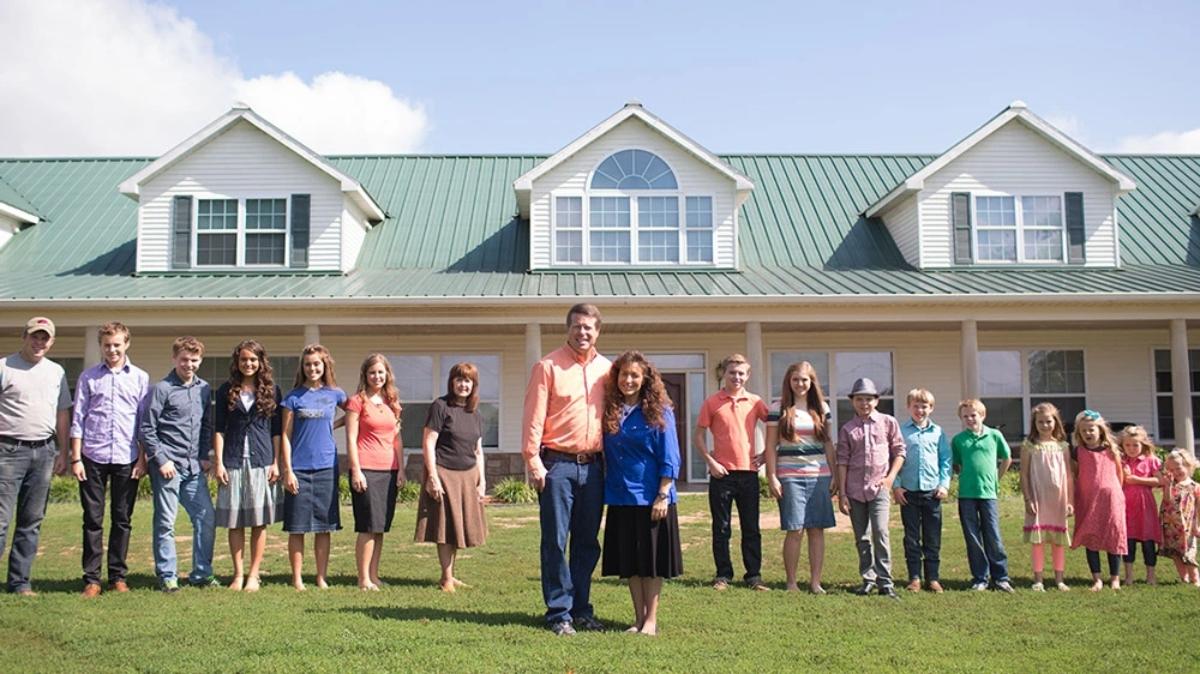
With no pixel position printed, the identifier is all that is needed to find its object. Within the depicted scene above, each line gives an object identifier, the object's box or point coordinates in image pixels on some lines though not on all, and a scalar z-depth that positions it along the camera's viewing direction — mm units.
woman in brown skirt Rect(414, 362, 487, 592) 7297
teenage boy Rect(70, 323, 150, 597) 7105
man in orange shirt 5918
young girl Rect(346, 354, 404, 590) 7328
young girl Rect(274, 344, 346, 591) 7273
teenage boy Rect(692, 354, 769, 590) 7758
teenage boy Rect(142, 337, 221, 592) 7133
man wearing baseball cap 6984
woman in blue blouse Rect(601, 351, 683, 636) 5746
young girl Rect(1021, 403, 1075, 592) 7859
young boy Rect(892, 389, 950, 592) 7754
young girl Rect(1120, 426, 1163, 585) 8148
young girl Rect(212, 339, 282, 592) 7203
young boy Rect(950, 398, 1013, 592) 7723
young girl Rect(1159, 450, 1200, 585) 8062
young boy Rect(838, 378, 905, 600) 7461
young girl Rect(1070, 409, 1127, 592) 7918
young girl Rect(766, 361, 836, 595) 7531
